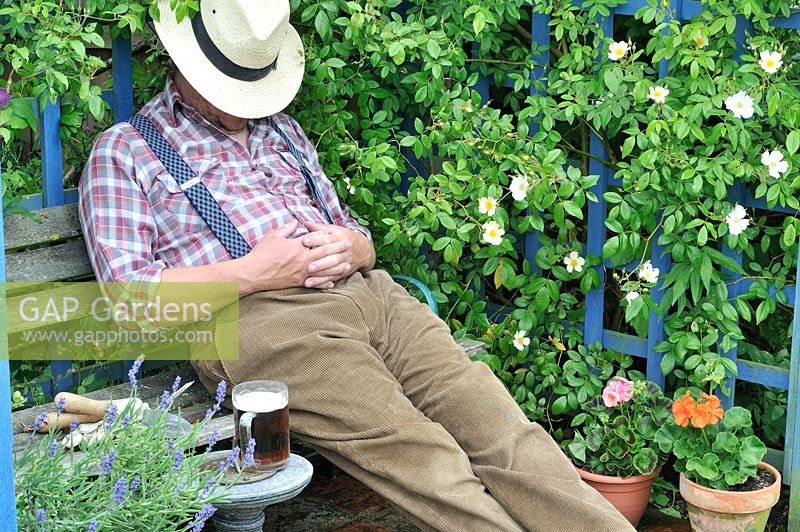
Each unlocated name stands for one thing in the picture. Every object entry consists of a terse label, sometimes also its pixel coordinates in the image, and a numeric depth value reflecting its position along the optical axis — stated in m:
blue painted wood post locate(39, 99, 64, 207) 5.41
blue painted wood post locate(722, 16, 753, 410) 5.50
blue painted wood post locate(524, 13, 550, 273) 6.13
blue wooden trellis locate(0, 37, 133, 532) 5.42
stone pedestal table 4.46
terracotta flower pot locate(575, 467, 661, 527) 5.79
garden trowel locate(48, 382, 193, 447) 4.66
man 4.81
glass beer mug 4.66
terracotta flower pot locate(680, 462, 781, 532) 5.50
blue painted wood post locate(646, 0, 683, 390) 5.90
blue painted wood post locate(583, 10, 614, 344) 6.11
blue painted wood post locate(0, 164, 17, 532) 2.95
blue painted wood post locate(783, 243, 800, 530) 5.58
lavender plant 3.62
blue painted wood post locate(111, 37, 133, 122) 5.75
